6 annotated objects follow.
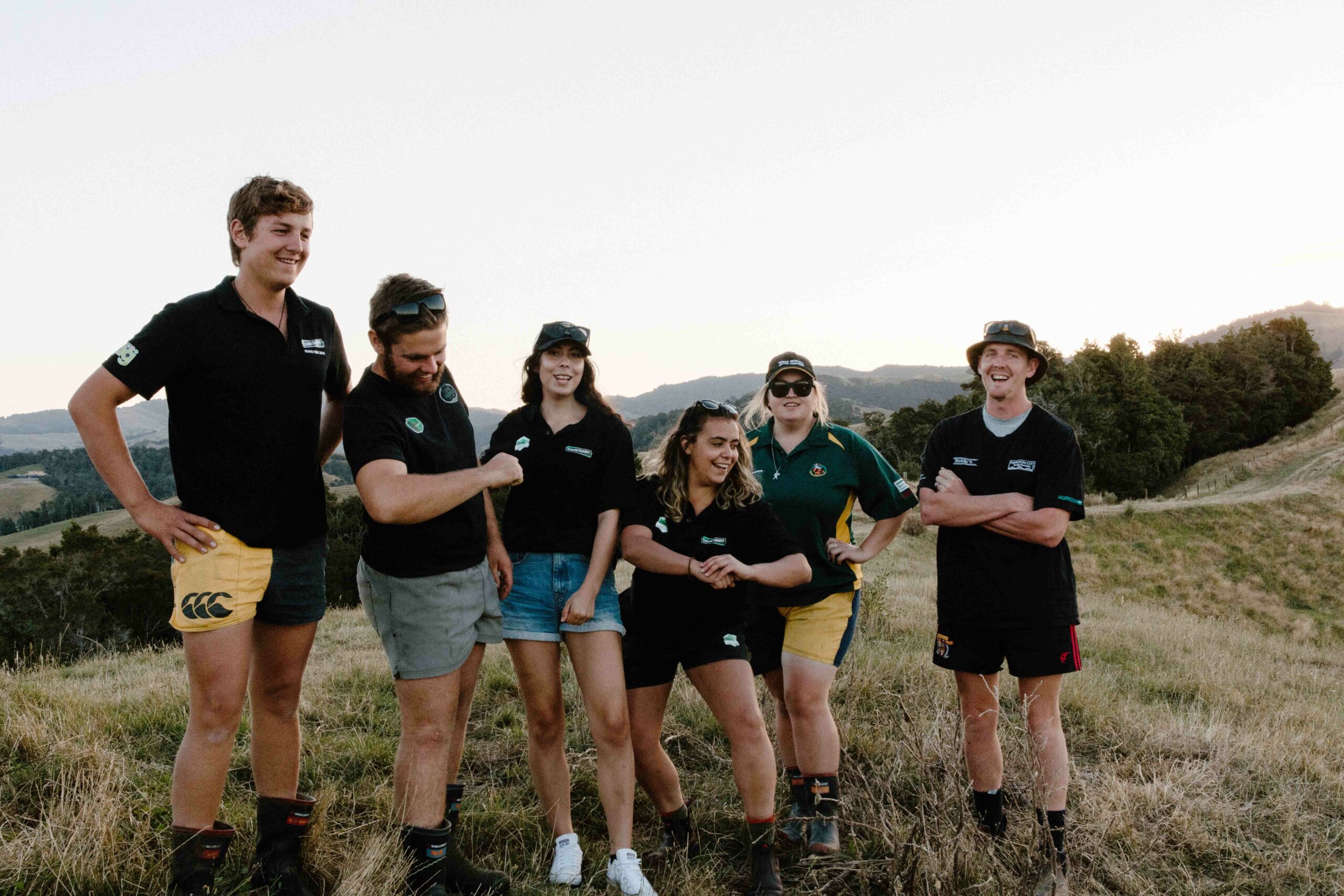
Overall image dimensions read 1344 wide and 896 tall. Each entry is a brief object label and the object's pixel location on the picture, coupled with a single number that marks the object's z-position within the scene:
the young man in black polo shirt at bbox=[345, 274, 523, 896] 3.18
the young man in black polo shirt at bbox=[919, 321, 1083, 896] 3.98
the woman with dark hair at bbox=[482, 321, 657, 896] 3.63
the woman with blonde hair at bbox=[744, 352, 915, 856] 4.07
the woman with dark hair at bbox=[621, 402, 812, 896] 3.71
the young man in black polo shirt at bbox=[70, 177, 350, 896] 2.85
